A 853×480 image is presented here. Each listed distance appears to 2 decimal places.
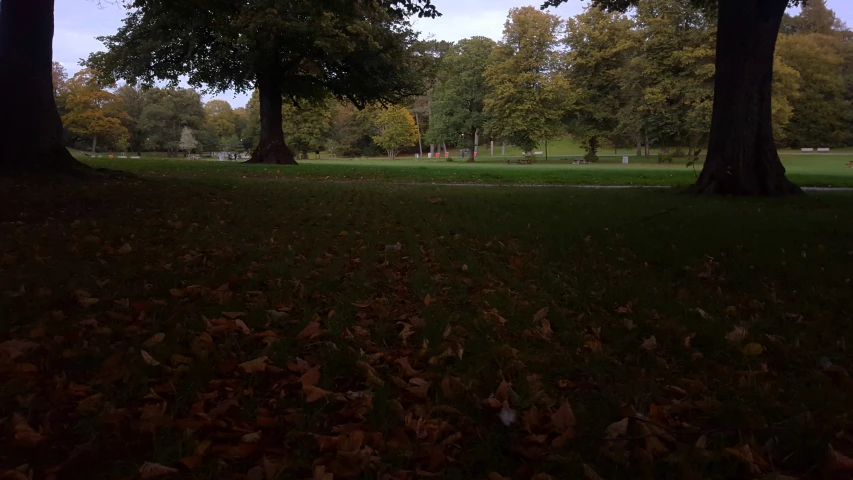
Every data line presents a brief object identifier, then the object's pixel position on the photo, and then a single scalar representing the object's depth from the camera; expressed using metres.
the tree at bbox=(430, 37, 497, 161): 55.91
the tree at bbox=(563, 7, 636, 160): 45.06
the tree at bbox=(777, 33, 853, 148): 55.56
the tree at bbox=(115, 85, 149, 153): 72.12
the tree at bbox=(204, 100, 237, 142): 87.12
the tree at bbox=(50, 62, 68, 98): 60.47
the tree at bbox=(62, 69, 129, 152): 56.97
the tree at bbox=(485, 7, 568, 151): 45.57
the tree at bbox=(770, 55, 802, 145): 40.15
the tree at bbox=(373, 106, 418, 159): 65.25
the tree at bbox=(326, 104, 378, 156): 74.56
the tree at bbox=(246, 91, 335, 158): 63.06
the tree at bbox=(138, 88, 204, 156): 71.19
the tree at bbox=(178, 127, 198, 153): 73.69
